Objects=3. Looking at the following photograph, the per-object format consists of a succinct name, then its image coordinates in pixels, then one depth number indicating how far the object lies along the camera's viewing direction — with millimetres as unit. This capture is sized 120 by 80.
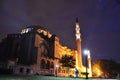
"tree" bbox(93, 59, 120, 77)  46622
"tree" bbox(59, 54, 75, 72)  36059
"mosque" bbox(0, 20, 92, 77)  33092
